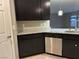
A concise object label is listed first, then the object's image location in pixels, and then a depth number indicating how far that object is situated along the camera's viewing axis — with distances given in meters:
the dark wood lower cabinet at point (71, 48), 1.81
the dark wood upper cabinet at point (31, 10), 1.99
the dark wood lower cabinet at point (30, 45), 1.94
